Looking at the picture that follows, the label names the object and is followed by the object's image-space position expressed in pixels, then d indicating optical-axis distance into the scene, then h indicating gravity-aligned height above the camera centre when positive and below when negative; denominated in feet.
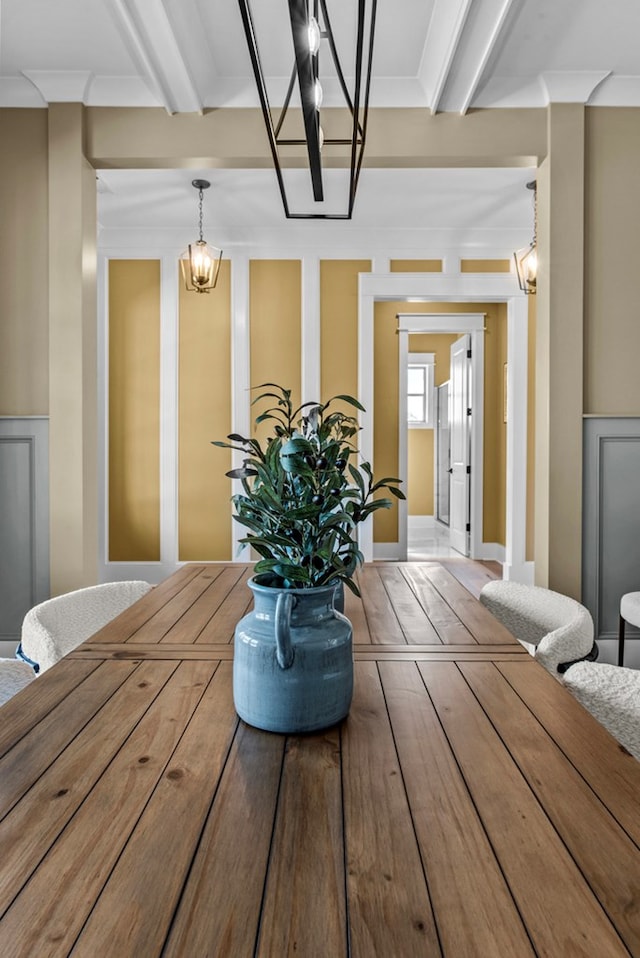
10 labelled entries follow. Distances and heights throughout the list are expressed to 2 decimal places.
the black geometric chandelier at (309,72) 3.01 +2.30
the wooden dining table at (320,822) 1.69 -1.40
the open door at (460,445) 18.17 +0.37
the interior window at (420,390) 25.30 +2.97
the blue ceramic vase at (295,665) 2.75 -1.03
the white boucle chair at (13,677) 4.31 -1.71
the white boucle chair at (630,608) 7.59 -2.07
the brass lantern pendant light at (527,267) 10.79 +3.68
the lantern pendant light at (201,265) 12.14 +4.11
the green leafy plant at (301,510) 2.65 -0.26
